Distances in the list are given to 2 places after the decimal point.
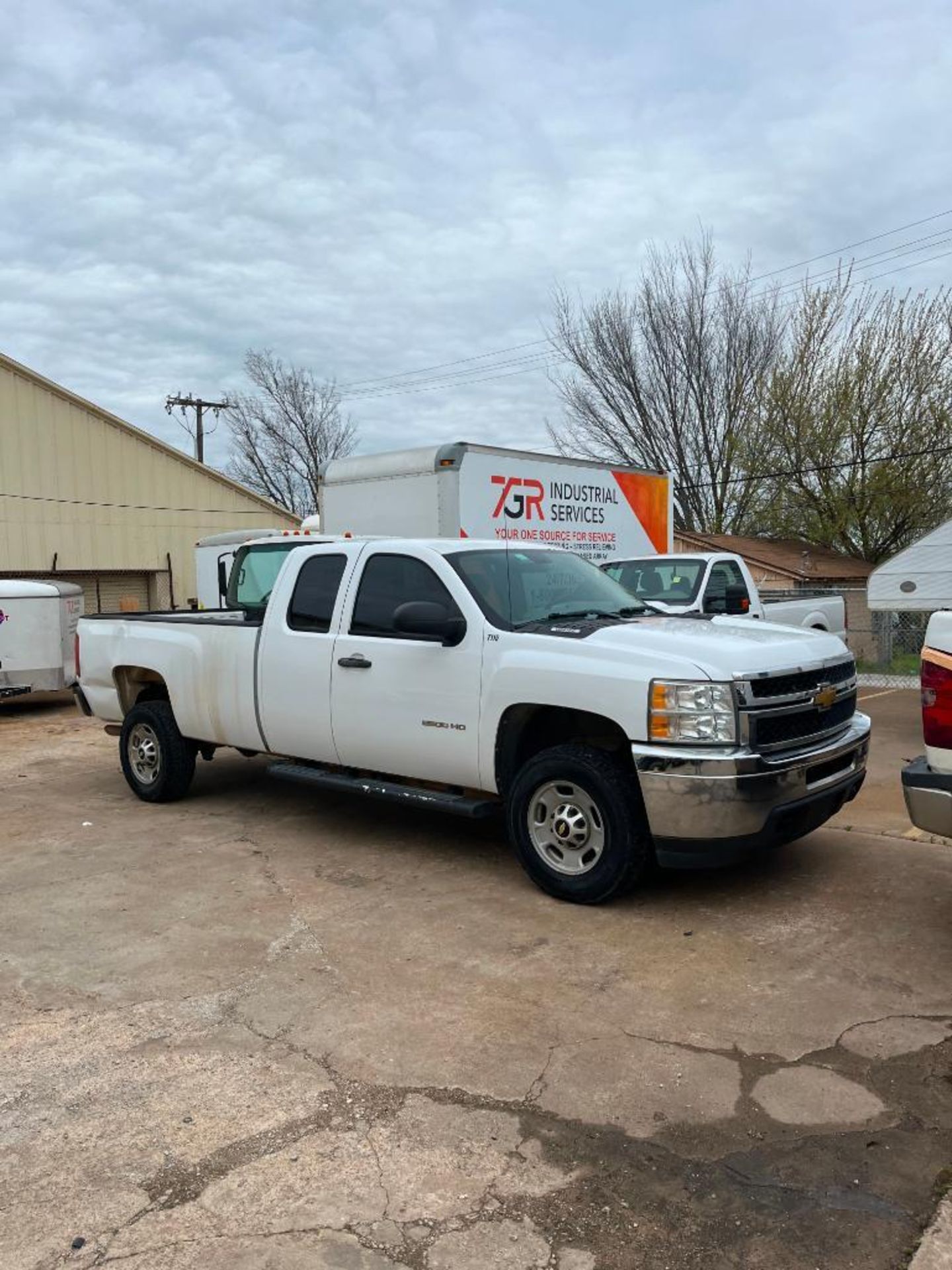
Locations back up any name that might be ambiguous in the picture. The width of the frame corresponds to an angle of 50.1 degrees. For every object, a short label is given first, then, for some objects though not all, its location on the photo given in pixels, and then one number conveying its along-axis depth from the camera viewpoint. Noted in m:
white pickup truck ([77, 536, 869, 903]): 4.93
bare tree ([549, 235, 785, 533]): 32.25
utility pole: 41.94
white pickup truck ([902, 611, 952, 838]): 4.25
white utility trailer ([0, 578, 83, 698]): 14.10
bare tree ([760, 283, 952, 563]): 25.20
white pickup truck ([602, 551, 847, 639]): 12.14
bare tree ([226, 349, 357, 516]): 43.44
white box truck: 11.34
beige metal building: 22.16
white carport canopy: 10.57
